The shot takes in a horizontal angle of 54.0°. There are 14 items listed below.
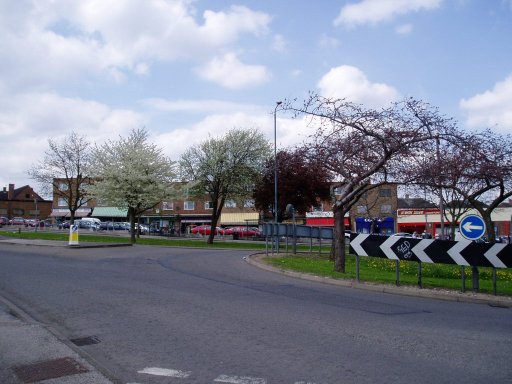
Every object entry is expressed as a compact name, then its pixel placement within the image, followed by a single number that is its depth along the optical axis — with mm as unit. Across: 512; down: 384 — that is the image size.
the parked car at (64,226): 73988
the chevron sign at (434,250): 12484
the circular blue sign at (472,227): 12579
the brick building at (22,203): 114250
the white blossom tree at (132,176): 38188
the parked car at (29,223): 78638
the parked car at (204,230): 64938
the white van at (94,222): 72188
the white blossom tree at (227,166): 38438
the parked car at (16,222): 84000
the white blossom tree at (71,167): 45897
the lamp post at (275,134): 38578
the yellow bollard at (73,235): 24875
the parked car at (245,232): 60719
